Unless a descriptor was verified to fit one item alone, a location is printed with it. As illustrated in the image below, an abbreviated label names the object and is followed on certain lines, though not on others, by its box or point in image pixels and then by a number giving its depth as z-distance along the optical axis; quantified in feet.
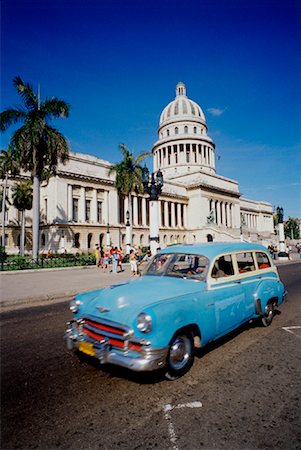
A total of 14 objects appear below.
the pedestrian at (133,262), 53.16
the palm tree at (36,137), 71.61
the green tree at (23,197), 120.26
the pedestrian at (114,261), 57.76
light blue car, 10.50
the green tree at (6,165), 111.25
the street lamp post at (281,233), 96.66
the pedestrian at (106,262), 66.07
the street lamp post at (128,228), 98.18
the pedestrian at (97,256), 72.43
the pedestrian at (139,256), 66.71
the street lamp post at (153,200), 55.98
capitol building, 130.52
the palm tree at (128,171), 107.55
